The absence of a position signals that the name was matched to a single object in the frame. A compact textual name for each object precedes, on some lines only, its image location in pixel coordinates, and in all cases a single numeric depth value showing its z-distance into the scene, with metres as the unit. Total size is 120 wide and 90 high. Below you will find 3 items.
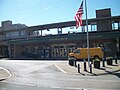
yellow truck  17.41
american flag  11.73
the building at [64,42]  20.65
